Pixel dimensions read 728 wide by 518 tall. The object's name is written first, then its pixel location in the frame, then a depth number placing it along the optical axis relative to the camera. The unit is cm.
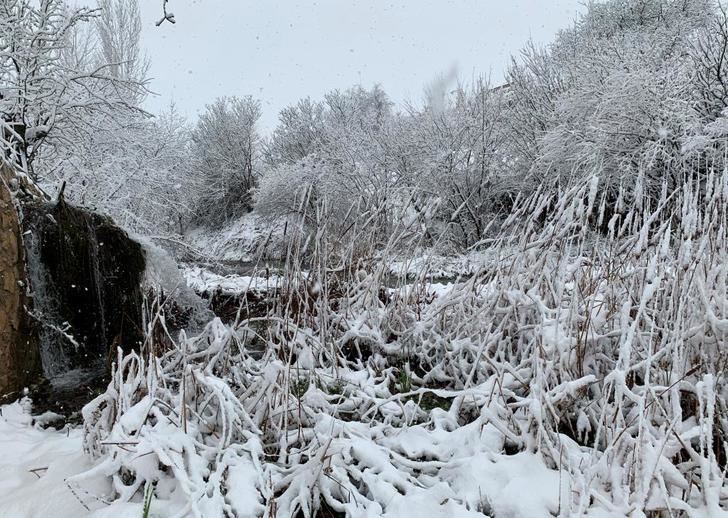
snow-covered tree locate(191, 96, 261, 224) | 2334
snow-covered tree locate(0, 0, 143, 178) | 558
